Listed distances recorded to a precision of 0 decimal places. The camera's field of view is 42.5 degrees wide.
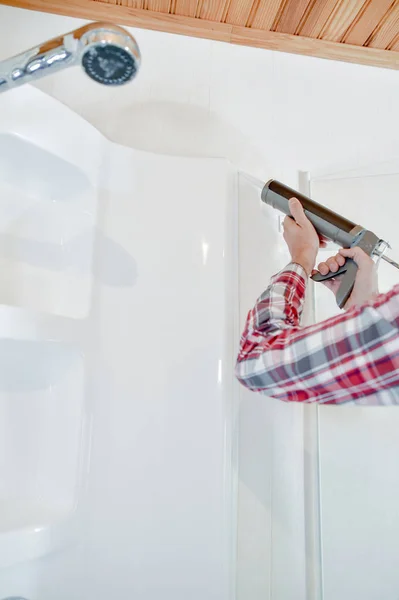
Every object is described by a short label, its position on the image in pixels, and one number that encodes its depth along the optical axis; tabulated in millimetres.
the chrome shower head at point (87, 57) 548
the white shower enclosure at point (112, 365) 807
